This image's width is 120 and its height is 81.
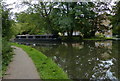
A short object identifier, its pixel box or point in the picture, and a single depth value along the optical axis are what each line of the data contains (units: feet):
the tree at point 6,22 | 19.90
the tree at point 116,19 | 49.99
